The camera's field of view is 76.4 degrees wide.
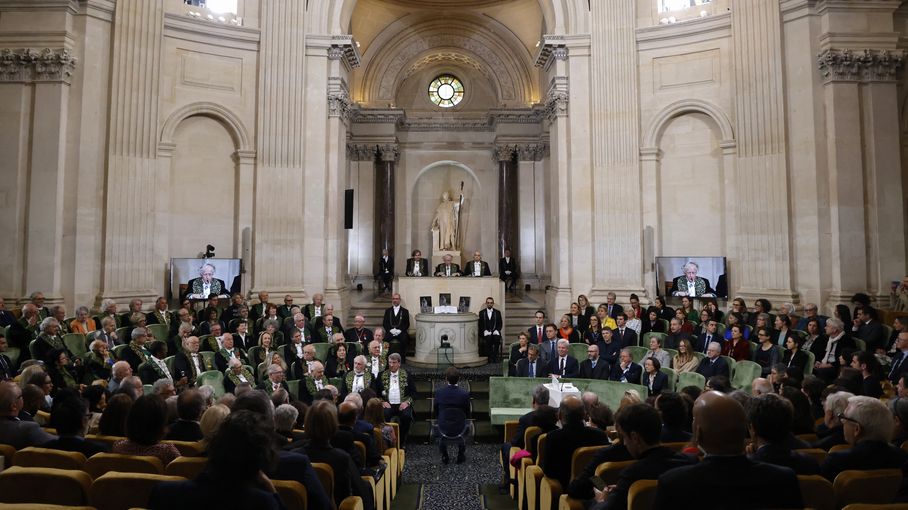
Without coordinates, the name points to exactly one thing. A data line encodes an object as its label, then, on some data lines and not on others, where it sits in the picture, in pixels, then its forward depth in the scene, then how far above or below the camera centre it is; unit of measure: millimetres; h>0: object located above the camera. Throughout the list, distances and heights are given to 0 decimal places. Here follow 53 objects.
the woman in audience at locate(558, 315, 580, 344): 10586 -803
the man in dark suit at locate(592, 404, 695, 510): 3105 -926
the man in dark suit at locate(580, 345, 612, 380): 8664 -1204
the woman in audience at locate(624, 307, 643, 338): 11000 -665
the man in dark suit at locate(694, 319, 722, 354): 9247 -804
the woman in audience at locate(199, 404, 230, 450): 3574 -822
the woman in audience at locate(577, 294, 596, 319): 11609 -389
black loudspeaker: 14367 +2013
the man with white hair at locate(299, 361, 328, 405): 7680 -1277
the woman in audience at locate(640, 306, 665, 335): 11102 -707
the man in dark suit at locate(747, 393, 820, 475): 3182 -815
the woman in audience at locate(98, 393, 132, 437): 4172 -930
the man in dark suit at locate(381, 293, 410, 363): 12195 -745
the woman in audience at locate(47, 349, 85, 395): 6977 -968
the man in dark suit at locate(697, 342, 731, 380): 7812 -1053
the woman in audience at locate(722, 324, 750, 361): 8781 -918
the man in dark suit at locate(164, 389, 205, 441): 4211 -958
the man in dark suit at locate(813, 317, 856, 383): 7930 -786
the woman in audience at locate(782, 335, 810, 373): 7801 -943
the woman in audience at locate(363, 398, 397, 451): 5949 -1302
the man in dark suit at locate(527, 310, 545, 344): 10629 -758
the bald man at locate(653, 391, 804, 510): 2184 -727
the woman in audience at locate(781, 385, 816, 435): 4395 -943
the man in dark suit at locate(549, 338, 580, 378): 8758 -1179
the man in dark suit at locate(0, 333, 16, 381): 6893 -961
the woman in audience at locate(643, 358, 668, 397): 7625 -1201
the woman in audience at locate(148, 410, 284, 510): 2242 -753
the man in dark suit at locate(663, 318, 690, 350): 9383 -773
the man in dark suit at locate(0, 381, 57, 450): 3945 -946
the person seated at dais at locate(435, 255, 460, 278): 16016 +550
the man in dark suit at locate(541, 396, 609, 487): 4508 -1205
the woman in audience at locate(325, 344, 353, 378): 8758 -1171
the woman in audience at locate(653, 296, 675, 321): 11430 -492
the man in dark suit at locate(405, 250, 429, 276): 16662 +673
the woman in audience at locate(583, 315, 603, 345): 10508 -821
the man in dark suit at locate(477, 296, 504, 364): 12299 -881
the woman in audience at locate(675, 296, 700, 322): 11102 -472
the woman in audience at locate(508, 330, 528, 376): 9519 -1074
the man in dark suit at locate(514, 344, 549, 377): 9023 -1230
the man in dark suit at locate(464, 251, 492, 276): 16375 +594
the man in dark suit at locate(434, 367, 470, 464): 7602 -1489
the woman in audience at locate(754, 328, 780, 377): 8148 -930
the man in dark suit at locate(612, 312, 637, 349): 10023 -826
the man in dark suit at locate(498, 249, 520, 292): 18922 +578
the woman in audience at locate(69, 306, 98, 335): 9383 -557
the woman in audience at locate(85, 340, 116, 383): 7262 -935
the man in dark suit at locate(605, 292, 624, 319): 11742 -400
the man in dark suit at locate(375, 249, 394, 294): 19438 +579
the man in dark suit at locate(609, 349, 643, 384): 8320 -1187
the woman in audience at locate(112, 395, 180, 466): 3486 -854
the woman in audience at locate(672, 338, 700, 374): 8242 -1016
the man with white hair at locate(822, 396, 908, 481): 3381 -933
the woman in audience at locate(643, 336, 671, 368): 8676 -1025
